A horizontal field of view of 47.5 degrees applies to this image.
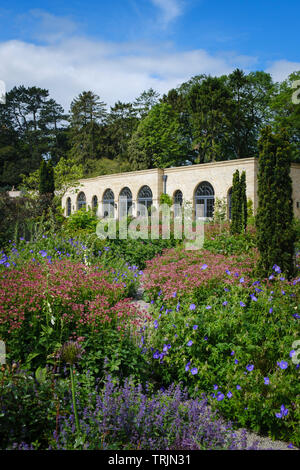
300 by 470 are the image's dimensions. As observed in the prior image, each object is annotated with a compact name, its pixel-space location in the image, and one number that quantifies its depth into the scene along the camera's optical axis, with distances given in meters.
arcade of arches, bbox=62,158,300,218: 20.59
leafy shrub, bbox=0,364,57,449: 1.87
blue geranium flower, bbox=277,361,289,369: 2.63
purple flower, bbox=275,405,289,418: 2.29
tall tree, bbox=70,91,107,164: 44.22
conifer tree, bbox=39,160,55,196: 14.77
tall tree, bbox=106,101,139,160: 42.28
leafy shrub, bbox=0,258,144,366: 2.79
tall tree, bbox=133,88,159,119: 39.76
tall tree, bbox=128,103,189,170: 34.00
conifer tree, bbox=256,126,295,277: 5.55
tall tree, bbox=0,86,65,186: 40.06
